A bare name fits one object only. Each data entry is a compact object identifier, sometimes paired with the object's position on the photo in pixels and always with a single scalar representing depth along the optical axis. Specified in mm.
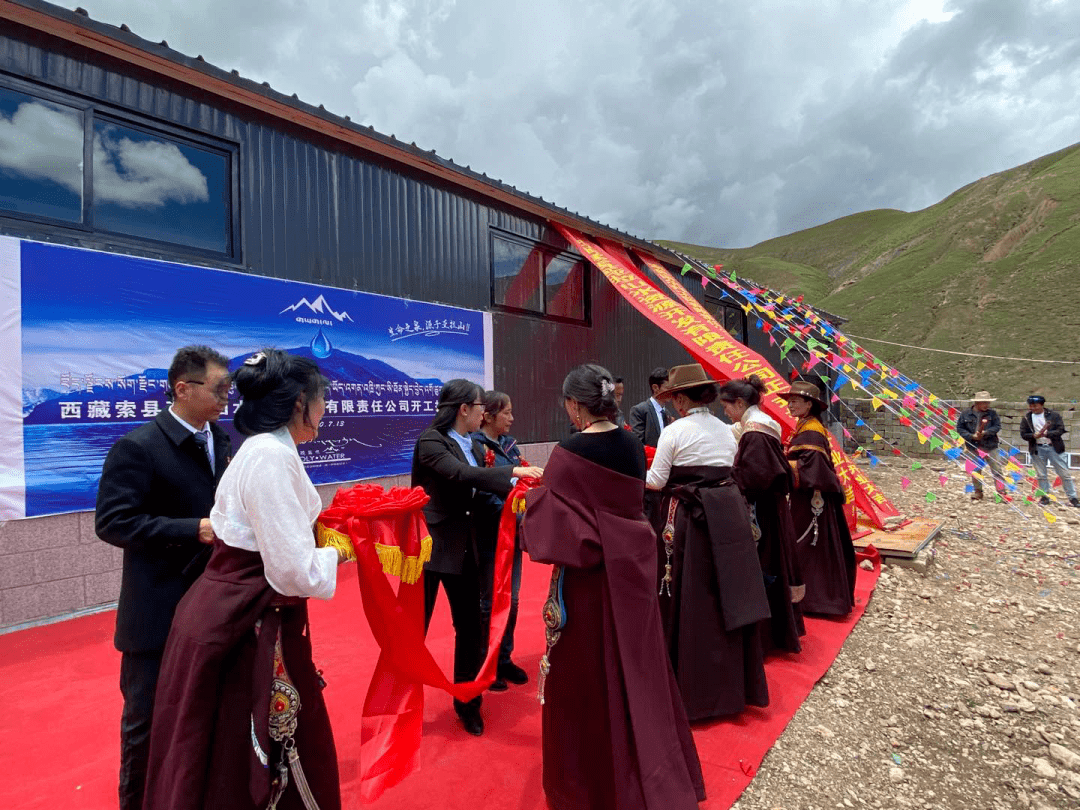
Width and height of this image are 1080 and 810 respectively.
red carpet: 2320
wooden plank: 5539
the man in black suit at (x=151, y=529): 1775
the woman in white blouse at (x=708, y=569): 2891
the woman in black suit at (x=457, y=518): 2754
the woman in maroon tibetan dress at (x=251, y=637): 1464
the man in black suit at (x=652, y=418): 5238
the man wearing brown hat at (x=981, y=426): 9352
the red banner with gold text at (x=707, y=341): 5871
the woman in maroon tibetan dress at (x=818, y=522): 4316
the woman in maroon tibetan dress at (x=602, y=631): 1997
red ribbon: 2150
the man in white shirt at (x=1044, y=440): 9031
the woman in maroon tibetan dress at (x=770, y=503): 3525
